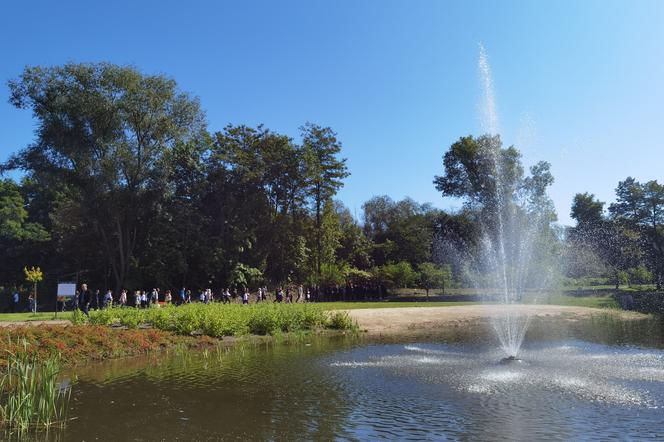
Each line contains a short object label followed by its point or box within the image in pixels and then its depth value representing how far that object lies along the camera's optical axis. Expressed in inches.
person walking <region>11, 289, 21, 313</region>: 1653.3
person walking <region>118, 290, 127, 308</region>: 1432.1
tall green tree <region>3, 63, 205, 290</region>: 1648.6
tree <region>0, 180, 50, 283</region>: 2369.6
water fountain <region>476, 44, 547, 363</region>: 2065.7
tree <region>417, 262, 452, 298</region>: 2361.0
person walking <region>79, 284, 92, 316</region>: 1168.9
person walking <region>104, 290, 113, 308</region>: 1383.1
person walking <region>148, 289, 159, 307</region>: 1447.8
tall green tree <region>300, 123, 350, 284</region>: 2248.3
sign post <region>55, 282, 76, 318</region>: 1128.8
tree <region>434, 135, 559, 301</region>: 2076.8
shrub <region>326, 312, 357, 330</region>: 1171.3
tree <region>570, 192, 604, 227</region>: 3314.5
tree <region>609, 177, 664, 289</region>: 2625.5
